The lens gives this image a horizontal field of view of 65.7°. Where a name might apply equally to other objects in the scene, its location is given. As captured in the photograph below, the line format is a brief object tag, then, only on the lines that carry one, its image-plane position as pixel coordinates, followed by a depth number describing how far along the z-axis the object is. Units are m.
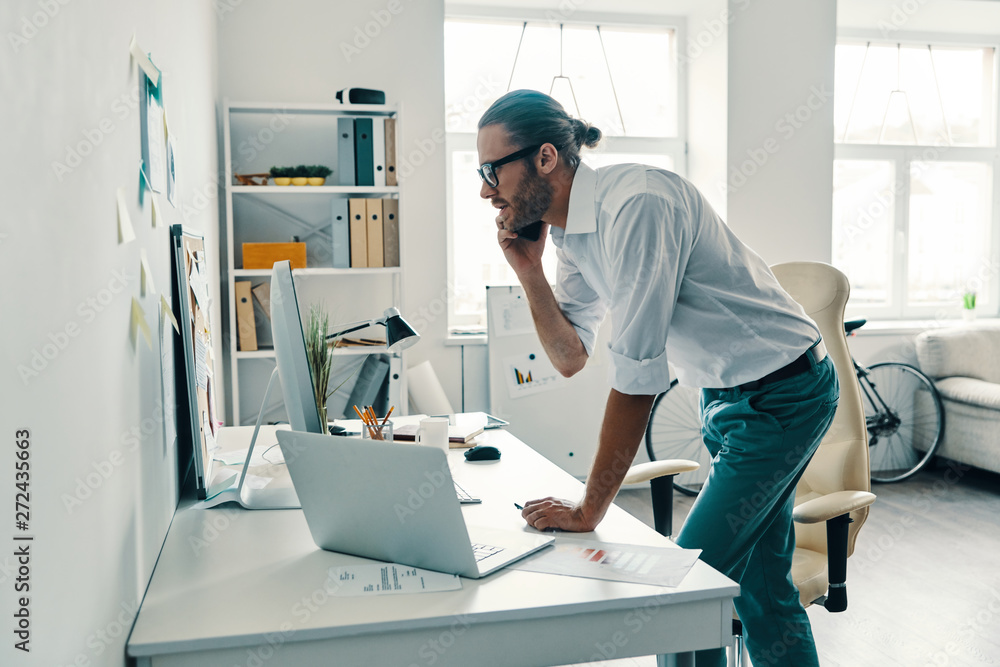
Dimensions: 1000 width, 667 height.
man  1.30
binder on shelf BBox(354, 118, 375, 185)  3.37
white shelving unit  3.59
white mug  1.80
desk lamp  1.63
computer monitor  1.24
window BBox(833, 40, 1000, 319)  4.80
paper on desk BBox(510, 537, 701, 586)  1.05
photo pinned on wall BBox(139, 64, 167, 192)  1.20
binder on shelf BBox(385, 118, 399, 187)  3.39
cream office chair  1.65
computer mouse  1.76
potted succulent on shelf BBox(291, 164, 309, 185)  3.38
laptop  0.98
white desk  0.90
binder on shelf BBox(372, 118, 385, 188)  3.39
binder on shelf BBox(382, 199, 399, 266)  3.40
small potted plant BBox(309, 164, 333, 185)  3.39
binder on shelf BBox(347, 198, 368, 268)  3.37
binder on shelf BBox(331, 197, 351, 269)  3.38
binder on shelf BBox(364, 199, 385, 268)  3.39
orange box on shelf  3.34
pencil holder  1.67
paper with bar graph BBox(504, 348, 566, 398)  3.92
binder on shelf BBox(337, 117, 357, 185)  3.37
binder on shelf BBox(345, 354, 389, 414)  3.46
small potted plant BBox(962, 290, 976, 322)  4.65
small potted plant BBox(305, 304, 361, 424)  2.04
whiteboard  3.90
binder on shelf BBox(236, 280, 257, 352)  3.37
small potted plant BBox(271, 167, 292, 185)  3.39
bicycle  4.30
